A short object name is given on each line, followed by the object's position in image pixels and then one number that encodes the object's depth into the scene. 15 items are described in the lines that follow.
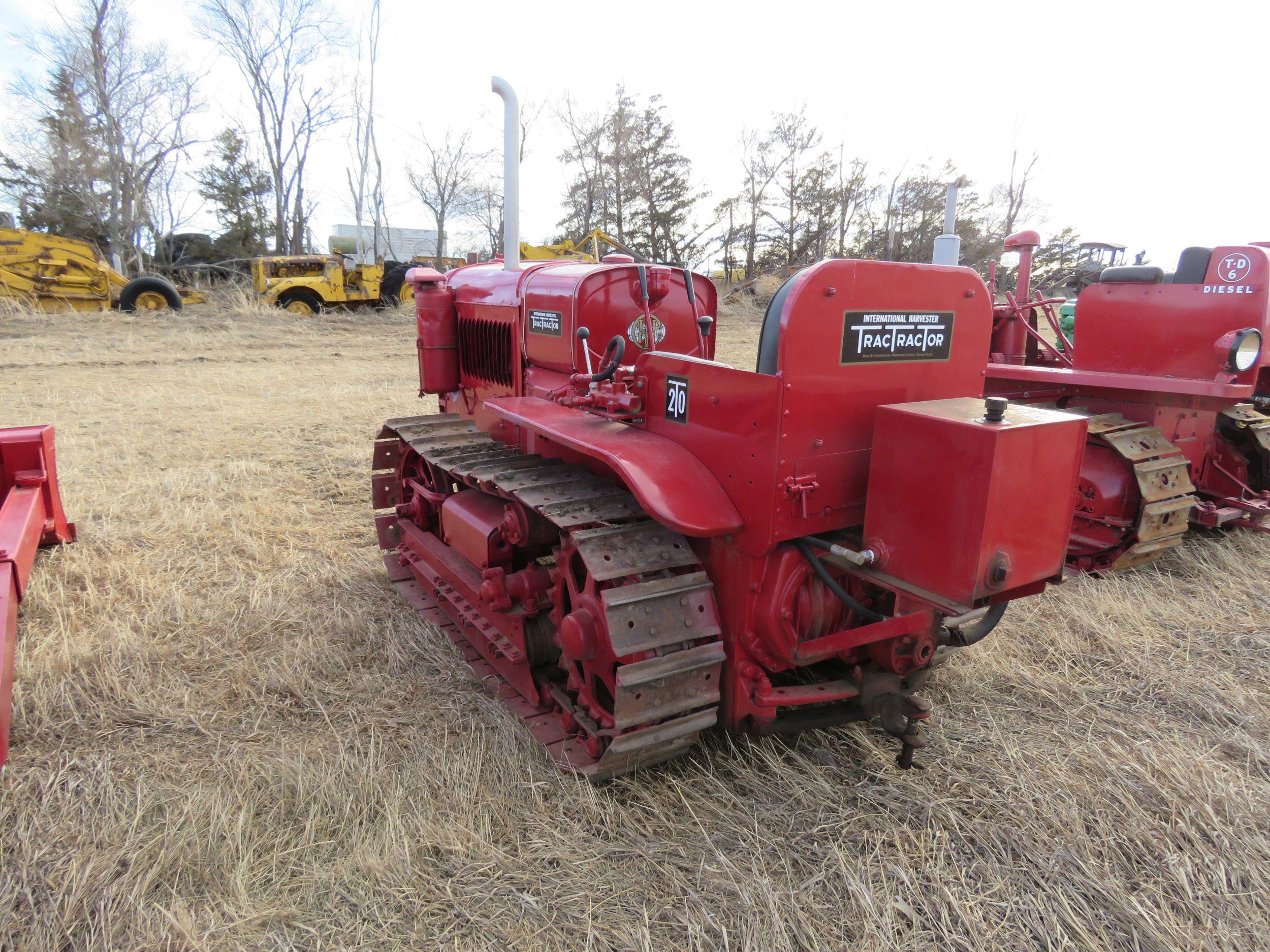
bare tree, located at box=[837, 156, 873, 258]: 30.11
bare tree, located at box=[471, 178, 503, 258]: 32.88
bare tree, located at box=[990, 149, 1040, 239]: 31.39
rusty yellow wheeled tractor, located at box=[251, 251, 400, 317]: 18.56
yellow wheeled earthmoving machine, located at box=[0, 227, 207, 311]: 16.20
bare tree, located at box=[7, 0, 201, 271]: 23.16
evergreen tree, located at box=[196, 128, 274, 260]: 28.03
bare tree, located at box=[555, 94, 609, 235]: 30.98
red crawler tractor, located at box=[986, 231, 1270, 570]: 4.28
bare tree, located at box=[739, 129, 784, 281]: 30.53
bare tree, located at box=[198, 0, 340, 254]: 28.26
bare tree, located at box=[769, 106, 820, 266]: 30.33
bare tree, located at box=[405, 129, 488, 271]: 32.19
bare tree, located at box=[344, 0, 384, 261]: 28.81
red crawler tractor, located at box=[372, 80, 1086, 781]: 2.03
